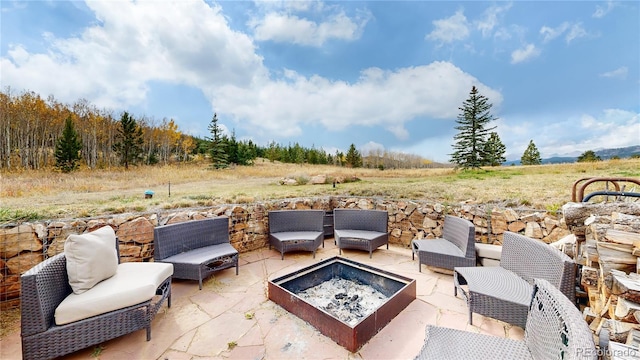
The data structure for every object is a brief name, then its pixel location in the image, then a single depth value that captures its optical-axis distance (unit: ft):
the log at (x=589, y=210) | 7.61
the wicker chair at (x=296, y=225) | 16.29
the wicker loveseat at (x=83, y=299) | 6.58
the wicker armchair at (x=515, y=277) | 7.70
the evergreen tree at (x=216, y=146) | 77.46
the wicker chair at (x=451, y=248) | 12.49
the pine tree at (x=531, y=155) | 87.98
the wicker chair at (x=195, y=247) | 11.59
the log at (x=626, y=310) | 4.79
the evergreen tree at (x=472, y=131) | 56.65
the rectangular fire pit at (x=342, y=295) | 7.73
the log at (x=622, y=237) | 6.00
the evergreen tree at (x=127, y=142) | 72.42
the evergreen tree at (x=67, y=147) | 49.49
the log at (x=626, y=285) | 4.93
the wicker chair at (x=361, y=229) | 16.03
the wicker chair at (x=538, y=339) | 3.44
